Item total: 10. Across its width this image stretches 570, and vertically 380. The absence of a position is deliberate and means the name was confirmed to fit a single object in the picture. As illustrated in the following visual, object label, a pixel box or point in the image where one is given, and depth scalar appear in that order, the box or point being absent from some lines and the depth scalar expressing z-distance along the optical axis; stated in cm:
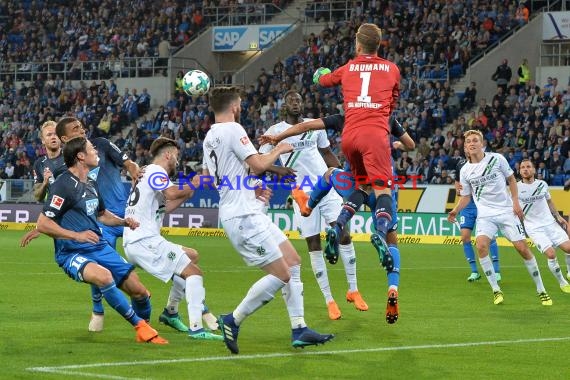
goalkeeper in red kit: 1123
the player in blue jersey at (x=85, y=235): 1063
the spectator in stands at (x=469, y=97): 3559
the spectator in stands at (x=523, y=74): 3531
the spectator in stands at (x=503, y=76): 3564
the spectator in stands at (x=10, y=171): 4009
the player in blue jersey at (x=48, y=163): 1256
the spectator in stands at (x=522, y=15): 3747
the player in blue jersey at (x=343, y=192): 1088
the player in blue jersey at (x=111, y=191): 1178
